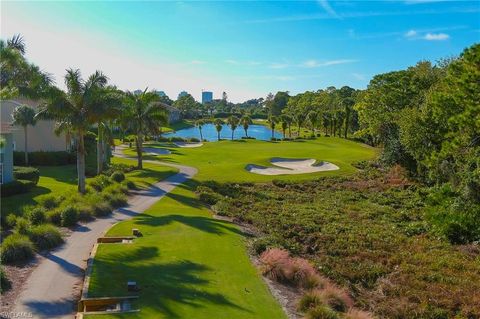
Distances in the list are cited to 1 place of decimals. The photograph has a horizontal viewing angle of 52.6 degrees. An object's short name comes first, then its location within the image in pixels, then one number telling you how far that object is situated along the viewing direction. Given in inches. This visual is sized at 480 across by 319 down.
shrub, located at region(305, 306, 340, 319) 559.5
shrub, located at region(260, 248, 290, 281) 711.7
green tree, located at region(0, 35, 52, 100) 898.1
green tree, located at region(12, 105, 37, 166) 1774.1
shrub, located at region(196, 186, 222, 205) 1418.6
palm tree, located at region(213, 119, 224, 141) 3996.1
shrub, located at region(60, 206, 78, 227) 969.7
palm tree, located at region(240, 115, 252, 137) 4128.2
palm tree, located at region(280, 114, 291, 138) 4232.5
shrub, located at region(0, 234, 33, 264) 715.4
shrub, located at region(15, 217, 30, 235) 835.4
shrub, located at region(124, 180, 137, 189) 1486.7
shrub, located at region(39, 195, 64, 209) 1104.2
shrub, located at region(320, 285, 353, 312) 625.6
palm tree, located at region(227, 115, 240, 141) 4097.9
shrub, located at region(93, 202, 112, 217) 1089.1
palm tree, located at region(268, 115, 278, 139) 4404.0
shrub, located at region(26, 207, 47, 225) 949.8
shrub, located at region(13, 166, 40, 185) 1433.3
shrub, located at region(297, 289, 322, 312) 598.5
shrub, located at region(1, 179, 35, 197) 1266.0
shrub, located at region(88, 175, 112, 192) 1403.8
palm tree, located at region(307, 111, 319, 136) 4616.1
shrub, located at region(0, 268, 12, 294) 594.9
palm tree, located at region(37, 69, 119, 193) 1256.2
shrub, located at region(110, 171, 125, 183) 1551.2
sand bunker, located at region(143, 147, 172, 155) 2842.0
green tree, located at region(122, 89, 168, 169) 1978.3
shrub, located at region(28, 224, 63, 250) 800.3
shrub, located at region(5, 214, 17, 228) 929.6
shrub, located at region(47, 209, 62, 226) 972.6
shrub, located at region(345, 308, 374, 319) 587.5
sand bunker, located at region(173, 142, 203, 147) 3375.7
